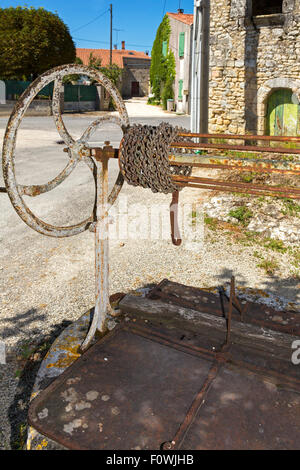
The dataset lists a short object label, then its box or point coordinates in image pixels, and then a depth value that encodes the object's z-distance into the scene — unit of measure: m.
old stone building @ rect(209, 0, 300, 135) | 9.99
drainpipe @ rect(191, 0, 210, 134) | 10.33
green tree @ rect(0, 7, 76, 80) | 25.92
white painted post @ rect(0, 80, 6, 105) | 25.22
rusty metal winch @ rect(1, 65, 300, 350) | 2.19
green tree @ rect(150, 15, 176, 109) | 31.84
